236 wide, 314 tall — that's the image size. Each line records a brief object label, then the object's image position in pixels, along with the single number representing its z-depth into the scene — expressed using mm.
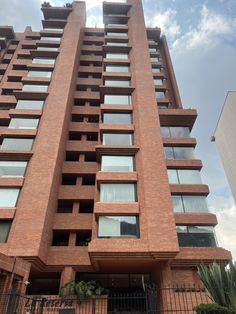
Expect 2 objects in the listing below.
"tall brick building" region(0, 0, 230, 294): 18445
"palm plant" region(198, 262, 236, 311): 10562
